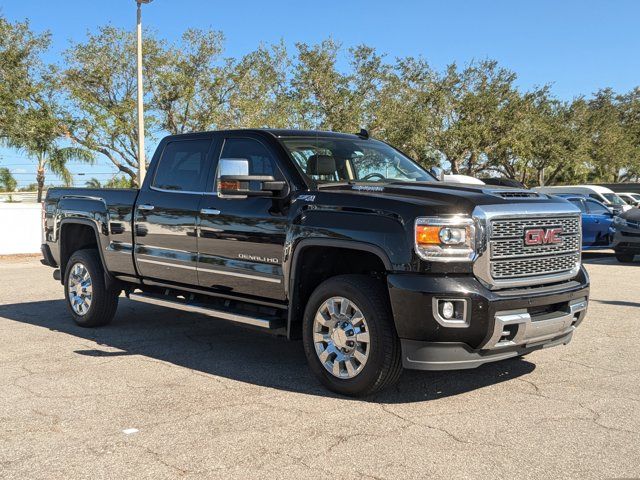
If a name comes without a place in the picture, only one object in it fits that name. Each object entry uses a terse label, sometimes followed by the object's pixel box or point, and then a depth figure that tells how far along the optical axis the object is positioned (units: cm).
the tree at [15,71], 2247
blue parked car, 1716
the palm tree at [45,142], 2297
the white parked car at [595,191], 2816
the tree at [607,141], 4397
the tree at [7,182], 3317
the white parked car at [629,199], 3368
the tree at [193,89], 2681
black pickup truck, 465
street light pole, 1778
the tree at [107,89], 2477
